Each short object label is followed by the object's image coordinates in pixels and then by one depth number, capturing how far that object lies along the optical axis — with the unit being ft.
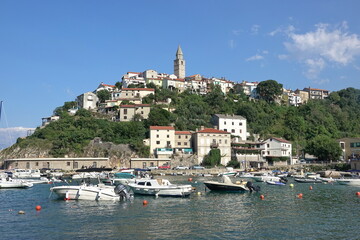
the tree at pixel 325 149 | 253.24
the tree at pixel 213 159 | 249.96
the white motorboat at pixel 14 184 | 147.95
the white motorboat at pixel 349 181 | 166.30
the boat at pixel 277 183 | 165.54
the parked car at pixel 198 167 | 241.35
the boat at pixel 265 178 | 174.95
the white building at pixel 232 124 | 290.56
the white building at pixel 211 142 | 256.93
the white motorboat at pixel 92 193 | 105.50
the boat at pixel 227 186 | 129.70
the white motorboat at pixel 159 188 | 116.26
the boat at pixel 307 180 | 178.12
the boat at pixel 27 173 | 201.24
